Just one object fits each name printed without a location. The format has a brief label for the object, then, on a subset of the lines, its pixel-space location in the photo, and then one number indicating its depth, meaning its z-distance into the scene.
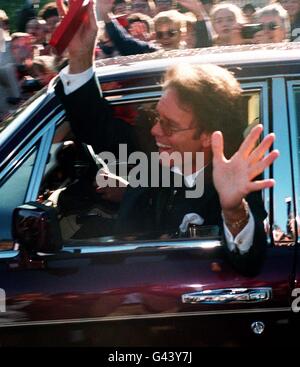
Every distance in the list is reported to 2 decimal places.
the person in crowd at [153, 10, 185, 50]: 5.10
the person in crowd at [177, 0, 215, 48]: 5.39
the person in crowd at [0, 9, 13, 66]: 6.04
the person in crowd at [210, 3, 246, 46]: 5.18
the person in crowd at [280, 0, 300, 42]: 5.53
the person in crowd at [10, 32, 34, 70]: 5.97
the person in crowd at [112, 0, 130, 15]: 6.51
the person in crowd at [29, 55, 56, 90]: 5.02
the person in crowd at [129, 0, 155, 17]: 6.72
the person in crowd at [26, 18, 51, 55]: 6.75
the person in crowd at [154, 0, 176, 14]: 6.85
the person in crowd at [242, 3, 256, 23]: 6.69
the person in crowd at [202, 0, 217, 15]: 6.16
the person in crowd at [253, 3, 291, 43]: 4.90
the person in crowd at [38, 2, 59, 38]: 6.66
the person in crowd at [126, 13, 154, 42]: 5.56
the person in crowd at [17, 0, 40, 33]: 7.54
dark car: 2.51
